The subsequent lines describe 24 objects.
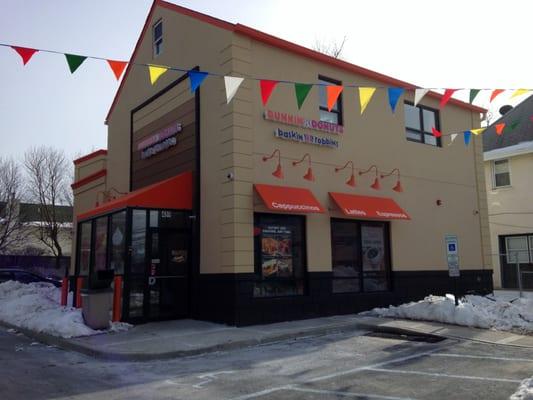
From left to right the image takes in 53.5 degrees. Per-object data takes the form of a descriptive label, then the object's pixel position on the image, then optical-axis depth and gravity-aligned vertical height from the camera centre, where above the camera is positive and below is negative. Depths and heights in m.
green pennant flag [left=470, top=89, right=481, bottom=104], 12.27 +4.15
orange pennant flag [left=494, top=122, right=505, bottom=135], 15.18 +4.13
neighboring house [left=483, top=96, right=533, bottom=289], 23.52 +3.22
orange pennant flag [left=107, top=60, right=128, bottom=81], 9.82 +3.89
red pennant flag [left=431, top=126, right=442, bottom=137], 17.02 +4.51
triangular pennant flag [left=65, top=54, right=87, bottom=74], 9.27 +3.78
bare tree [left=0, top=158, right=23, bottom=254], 33.53 +4.56
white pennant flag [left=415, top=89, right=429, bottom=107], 12.15 +4.11
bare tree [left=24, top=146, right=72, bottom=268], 38.81 +6.10
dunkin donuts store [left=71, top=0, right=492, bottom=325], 12.20 +2.09
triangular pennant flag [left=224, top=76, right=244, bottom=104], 10.76 +3.87
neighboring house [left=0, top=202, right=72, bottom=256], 36.34 +3.66
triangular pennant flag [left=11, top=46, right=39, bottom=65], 8.97 +3.82
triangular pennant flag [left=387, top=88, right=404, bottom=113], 12.11 +4.09
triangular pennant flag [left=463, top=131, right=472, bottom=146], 16.10 +4.16
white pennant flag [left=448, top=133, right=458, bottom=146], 16.95 +4.37
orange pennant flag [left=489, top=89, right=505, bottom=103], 12.41 +4.19
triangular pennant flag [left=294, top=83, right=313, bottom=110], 11.52 +4.00
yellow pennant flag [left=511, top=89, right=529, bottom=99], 12.24 +4.15
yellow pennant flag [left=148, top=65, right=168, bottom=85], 10.35 +4.02
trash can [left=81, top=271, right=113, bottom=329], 11.06 -0.53
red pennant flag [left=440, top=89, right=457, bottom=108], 12.60 +4.27
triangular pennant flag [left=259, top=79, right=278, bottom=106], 11.41 +4.02
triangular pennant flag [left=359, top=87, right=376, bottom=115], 12.50 +4.29
